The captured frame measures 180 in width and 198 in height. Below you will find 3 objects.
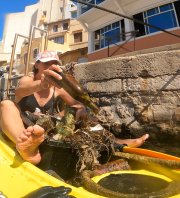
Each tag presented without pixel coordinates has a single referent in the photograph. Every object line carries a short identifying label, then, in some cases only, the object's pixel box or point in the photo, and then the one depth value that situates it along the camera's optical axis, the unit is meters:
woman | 1.92
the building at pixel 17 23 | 52.87
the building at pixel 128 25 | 13.04
